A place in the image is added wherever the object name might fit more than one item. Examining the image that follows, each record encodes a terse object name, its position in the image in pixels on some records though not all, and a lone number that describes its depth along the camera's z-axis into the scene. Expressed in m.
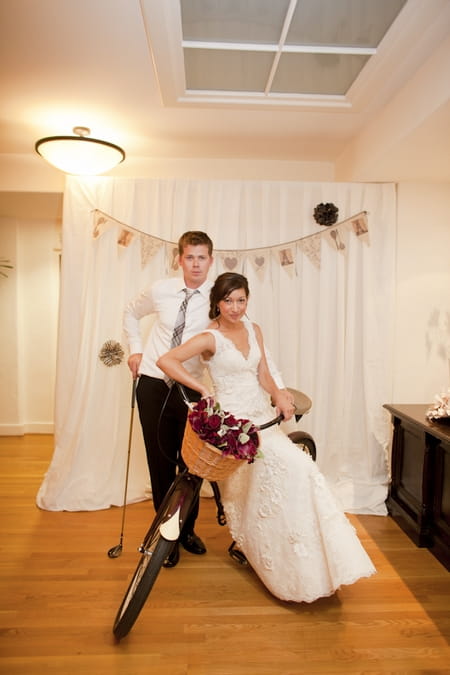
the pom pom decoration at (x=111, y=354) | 3.13
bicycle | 1.77
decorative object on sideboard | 2.59
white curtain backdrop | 3.14
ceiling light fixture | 2.64
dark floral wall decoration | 3.13
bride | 1.98
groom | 2.39
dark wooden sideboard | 2.48
